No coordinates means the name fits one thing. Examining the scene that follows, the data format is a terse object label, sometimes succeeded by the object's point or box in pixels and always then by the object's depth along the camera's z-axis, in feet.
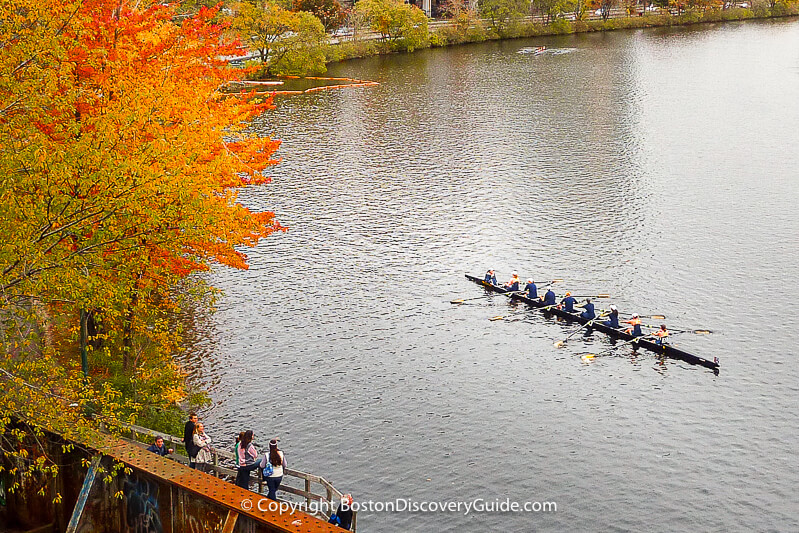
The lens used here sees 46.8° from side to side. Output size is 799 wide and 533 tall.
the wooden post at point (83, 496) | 86.38
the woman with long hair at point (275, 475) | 90.53
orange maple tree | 76.48
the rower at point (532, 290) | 165.89
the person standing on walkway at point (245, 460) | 91.50
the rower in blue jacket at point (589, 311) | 156.25
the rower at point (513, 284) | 169.37
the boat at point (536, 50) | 448.70
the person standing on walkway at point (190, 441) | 93.25
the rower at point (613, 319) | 152.66
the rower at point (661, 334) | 144.66
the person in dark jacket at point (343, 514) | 85.10
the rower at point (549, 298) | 161.79
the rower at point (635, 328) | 148.46
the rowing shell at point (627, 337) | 140.87
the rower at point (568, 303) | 159.02
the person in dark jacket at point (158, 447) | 91.76
